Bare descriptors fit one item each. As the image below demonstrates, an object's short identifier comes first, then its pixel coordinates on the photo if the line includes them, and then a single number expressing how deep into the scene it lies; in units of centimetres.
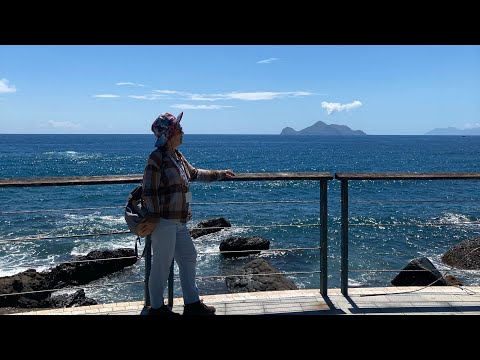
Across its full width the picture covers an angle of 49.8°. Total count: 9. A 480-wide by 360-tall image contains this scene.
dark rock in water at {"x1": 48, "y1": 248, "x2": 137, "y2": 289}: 1573
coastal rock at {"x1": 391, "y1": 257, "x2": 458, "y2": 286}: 1404
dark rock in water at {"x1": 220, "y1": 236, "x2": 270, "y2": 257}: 2030
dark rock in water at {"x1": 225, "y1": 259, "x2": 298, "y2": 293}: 1277
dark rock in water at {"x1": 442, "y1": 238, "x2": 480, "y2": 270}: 1797
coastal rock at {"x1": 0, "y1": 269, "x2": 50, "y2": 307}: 1330
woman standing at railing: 388
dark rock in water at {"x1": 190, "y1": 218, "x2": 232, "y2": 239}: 2397
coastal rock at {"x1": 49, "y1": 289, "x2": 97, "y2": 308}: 1277
